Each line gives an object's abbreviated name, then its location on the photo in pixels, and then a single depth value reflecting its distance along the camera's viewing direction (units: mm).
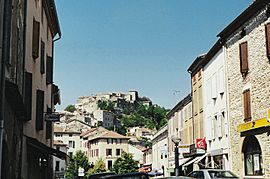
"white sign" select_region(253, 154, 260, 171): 26766
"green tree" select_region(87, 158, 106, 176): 97231
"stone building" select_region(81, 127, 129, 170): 110188
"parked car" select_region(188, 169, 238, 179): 22359
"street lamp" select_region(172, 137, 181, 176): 26281
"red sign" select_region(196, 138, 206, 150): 38562
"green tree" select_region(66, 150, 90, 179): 84669
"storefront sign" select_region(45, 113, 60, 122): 22734
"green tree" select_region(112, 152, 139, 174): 91850
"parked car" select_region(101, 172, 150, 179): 16469
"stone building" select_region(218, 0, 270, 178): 25297
